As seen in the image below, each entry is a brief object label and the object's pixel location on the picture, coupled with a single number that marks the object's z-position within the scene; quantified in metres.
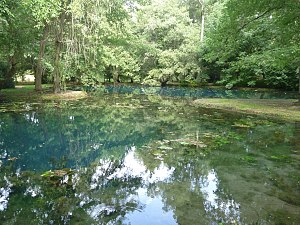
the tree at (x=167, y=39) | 37.19
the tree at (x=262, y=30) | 14.14
